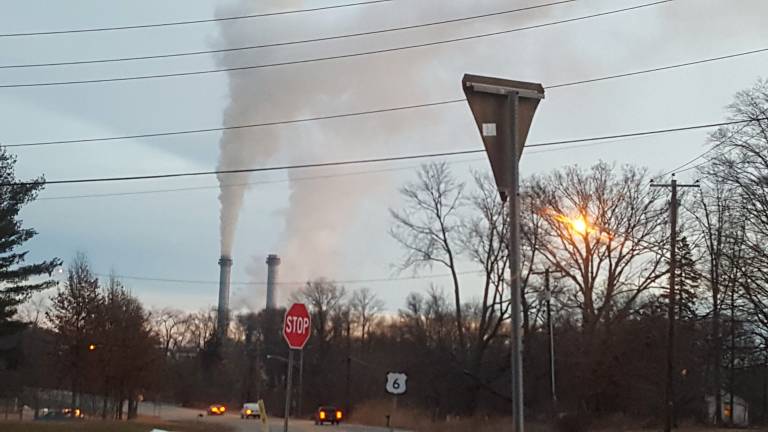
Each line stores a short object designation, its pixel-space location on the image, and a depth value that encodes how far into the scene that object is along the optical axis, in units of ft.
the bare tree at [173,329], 360.34
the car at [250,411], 272.10
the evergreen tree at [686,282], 167.06
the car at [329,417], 239.30
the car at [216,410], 288.30
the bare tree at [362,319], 352.90
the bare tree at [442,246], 209.87
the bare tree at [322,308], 329.11
